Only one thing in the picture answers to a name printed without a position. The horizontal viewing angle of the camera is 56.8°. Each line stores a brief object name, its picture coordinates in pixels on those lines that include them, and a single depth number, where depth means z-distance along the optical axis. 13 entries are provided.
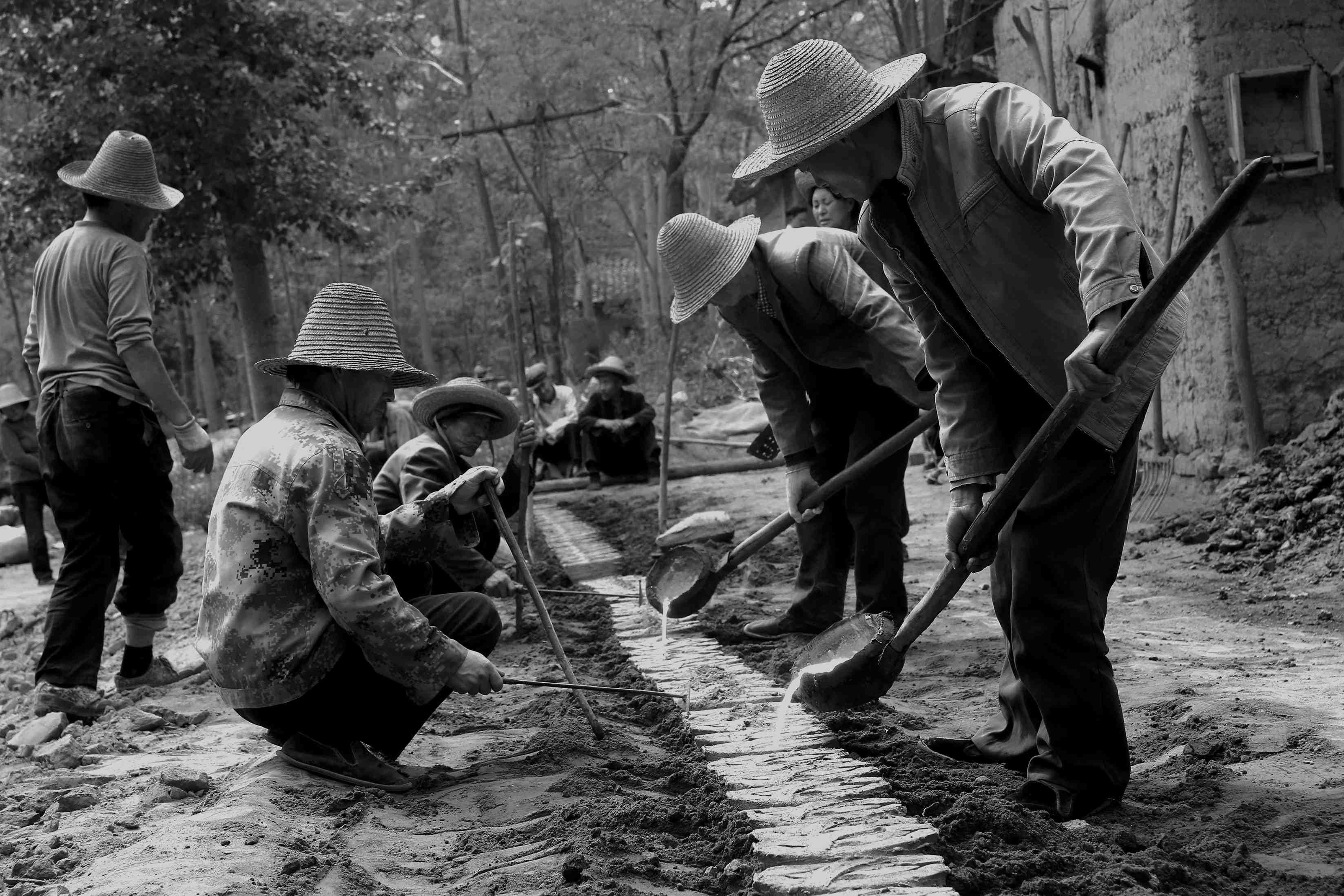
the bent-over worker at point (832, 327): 4.88
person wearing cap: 13.77
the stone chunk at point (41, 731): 4.62
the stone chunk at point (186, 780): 3.62
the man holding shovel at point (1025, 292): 2.91
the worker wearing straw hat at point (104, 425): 4.92
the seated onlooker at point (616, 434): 12.72
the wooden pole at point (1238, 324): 7.18
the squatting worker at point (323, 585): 3.38
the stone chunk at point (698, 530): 7.15
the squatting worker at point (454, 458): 5.30
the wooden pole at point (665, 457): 8.77
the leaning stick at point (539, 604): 4.20
